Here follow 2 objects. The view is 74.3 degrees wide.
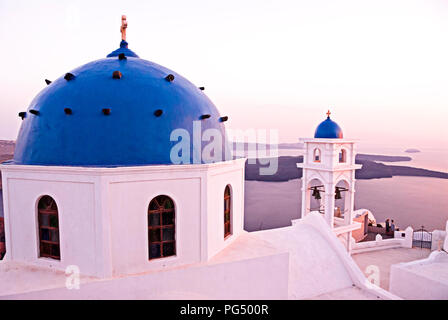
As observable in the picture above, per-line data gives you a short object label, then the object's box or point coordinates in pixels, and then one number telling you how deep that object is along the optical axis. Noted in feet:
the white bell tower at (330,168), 39.99
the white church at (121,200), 18.37
